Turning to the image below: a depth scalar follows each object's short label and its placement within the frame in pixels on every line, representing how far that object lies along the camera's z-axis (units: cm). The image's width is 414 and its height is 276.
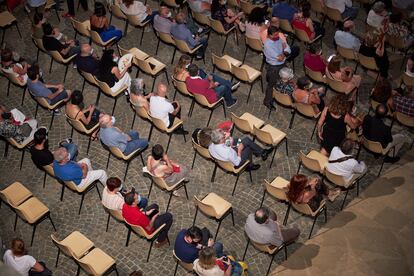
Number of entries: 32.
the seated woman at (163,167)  1197
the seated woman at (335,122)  1269
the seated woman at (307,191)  1143
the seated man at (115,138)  1250
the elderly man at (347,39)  1497
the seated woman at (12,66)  1388
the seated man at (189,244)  1069
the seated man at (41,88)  1353
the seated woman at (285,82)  1347
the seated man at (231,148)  1218
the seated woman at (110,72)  1384
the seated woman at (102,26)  1495
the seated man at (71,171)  1191
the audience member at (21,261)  1065
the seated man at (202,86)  1344
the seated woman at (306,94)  1320
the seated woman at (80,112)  1299
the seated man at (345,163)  1192
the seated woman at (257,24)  1477
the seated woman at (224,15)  1559
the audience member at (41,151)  1213
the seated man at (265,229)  1092
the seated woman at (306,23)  1503
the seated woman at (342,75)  1373
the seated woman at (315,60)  1425
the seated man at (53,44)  1459
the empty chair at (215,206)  1159
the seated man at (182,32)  1472
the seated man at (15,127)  1288
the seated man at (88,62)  1412
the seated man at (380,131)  1265
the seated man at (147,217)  1121
